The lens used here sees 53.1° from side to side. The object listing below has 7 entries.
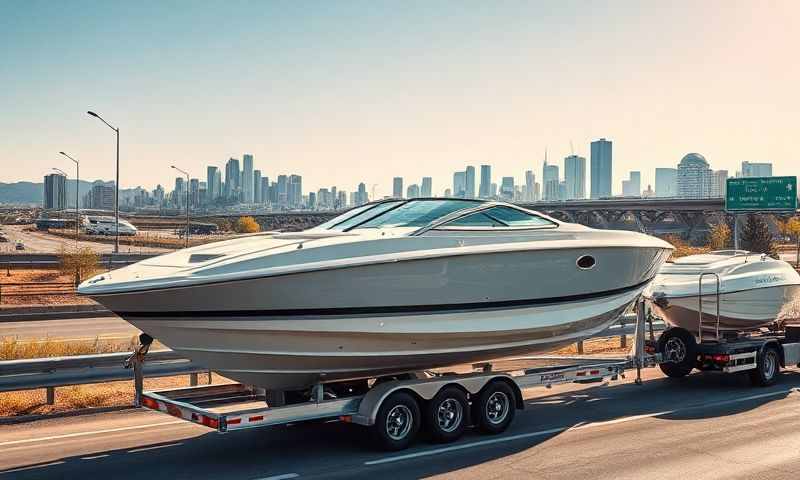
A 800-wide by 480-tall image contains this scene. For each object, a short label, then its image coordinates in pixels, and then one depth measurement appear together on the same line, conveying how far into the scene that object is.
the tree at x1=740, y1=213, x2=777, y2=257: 45.00
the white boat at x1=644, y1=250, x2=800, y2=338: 12.78
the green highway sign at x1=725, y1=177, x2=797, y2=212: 31.30
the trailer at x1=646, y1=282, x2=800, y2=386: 12.51
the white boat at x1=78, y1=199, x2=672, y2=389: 8.01
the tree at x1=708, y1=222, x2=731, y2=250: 49.44
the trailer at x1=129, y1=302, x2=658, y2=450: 8.35
